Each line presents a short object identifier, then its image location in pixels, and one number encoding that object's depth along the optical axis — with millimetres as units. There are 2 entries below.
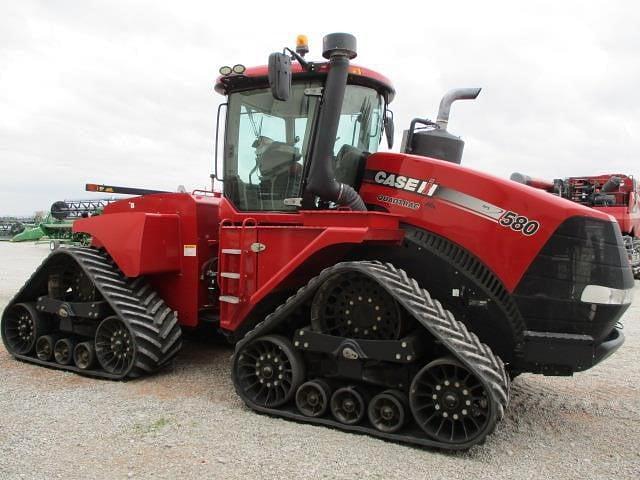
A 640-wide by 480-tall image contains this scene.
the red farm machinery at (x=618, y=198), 15164
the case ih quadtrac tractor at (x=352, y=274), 3924
